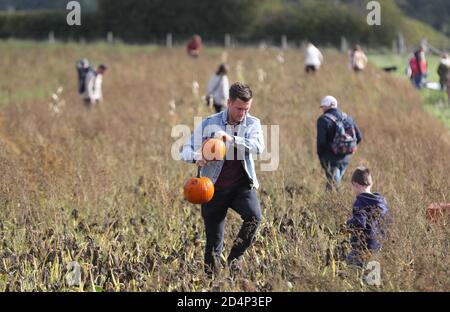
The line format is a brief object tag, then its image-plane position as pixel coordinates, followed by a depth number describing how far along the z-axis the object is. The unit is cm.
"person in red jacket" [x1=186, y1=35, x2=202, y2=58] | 2957
